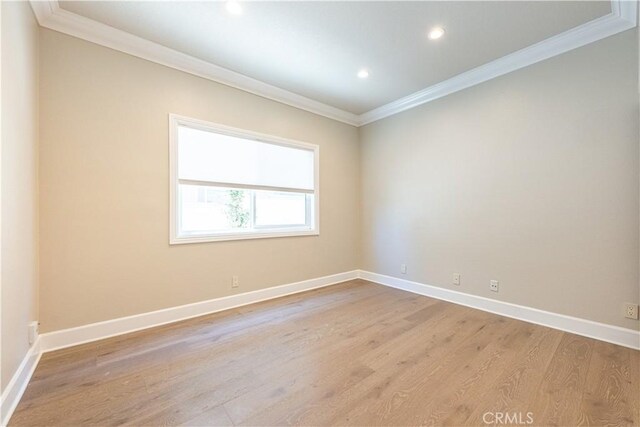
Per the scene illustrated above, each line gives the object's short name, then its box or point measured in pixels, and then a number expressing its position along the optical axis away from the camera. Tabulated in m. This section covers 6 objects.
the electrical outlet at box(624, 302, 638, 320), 2.15
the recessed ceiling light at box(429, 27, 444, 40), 2.34
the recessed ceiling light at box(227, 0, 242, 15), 2.04
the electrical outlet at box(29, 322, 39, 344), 1.89
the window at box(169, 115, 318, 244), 2.81
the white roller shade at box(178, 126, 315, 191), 2.85
